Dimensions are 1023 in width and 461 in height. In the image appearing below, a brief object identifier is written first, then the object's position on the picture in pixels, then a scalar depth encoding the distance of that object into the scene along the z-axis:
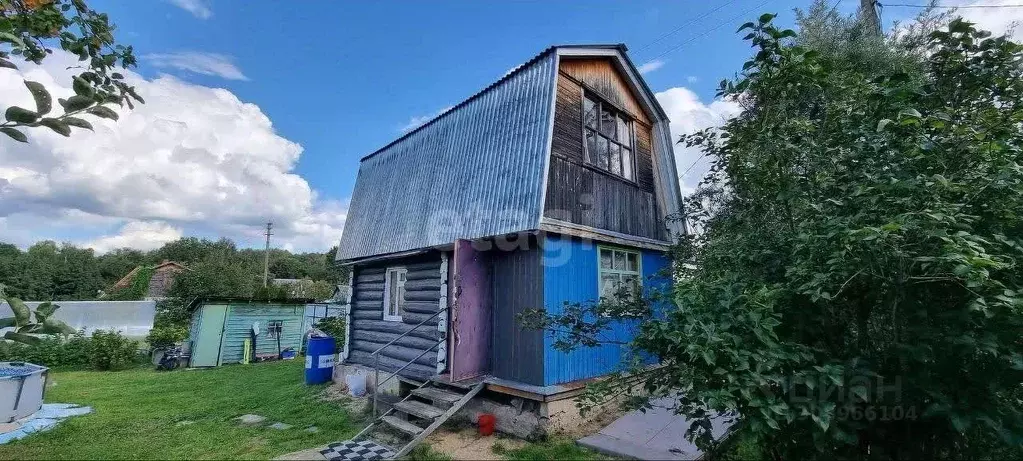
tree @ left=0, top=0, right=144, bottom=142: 1.61
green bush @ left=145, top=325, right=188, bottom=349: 14.24
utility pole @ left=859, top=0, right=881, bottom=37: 7.71
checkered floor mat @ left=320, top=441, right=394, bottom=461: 5.08
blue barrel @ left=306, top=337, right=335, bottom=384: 9.42
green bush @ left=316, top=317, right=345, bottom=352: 16.83
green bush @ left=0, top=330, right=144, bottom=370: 12.52
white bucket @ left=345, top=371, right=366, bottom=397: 8.23
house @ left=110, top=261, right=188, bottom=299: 33.78
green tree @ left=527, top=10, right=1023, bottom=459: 2.84
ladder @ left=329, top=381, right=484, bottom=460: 5.21
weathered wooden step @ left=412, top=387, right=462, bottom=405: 5.88
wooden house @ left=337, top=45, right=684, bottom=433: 6.24
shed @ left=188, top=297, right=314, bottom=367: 13.45
